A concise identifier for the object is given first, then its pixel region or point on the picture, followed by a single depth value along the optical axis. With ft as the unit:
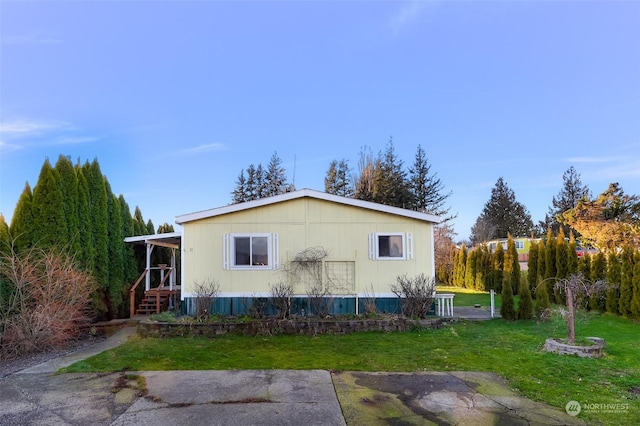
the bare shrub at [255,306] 31.42
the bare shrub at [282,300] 30.86
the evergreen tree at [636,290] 31.86
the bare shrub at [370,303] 31.85
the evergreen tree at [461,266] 70.64
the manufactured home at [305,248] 33.45
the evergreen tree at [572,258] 43.60
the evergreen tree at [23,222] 28.91
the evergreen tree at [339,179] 109.91
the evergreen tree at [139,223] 47.16
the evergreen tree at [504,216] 142.61
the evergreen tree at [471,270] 64.85
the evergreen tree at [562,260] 44.90
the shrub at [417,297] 31.76
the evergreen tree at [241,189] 124.36
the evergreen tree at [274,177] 120.57
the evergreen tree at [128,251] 39.78
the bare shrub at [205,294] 31.01
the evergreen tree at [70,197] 32.07
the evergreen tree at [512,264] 51.06
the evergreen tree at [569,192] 125.80
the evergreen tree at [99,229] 35.17
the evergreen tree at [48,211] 30.10
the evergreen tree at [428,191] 102.58
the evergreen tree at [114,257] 37.27
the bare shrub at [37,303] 23.58
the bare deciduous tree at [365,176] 99.14
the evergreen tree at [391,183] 94.17
